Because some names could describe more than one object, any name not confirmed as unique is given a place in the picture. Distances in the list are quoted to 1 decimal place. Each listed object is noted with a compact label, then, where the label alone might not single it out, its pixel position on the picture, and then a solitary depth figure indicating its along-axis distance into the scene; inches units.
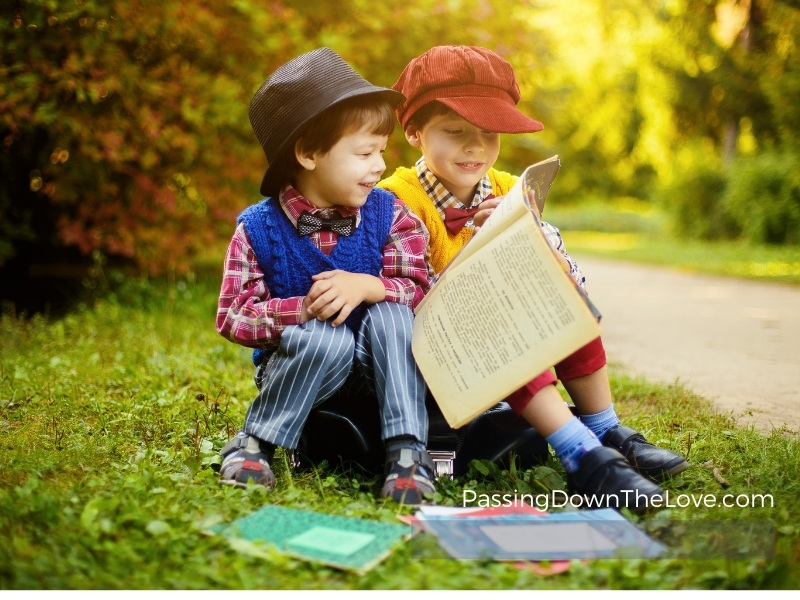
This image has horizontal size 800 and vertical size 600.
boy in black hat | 88.8
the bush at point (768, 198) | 482.9
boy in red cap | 95.3
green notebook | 67.6
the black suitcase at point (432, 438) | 94.6
